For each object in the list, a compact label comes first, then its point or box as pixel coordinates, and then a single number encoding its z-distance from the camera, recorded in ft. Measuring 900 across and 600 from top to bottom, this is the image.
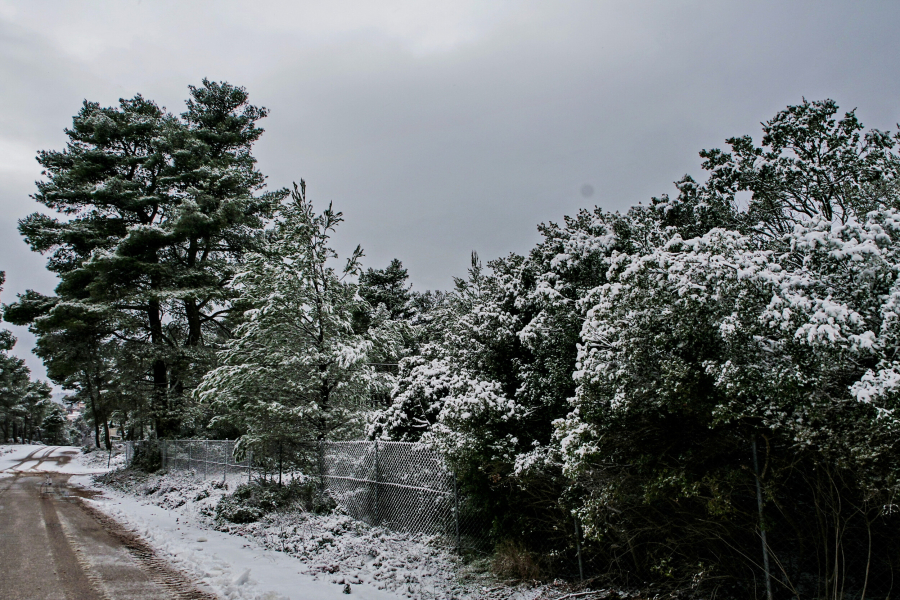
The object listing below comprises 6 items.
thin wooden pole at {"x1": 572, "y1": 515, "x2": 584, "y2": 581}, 19.21
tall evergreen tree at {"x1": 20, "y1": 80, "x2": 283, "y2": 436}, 64.59
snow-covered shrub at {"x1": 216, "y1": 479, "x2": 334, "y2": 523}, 33.24
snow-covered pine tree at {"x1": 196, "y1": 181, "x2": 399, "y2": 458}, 36.09
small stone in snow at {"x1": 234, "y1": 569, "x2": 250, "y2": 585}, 20.32
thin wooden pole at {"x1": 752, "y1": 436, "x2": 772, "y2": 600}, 14.03
